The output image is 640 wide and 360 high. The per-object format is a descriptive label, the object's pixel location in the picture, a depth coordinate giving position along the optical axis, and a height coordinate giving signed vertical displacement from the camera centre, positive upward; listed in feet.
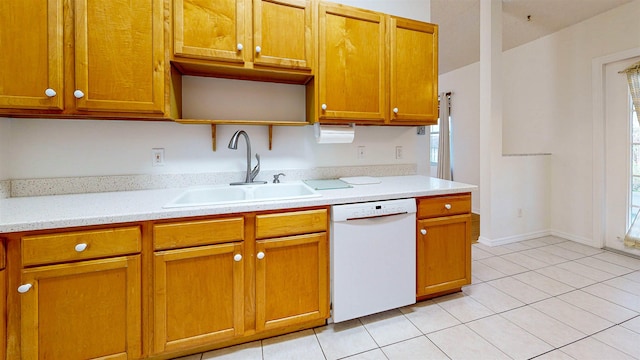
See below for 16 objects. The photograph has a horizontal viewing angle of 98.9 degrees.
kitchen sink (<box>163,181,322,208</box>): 5.87 -0.28
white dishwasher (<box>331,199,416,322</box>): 5.25 -1.57
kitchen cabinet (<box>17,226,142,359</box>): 3.73 -1.66
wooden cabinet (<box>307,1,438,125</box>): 6.09 +2.59
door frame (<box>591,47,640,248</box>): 9.61 +1.08
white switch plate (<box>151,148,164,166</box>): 6.04 +0.50
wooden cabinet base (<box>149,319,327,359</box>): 4.75 -2.99
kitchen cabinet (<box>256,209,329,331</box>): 4.80 -1.63
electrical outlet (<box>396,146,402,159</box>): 8.10 +0.79
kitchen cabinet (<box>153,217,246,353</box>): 4.29 -1.68
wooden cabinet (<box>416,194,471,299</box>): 5.99 -1.48
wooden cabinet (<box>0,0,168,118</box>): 4.34 +2.05
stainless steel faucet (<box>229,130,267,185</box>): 5.89 +0.44
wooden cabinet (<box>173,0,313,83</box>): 5.13 +2.82
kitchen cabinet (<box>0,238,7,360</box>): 3.58 -1.62
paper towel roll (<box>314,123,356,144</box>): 6.56 +1.10
